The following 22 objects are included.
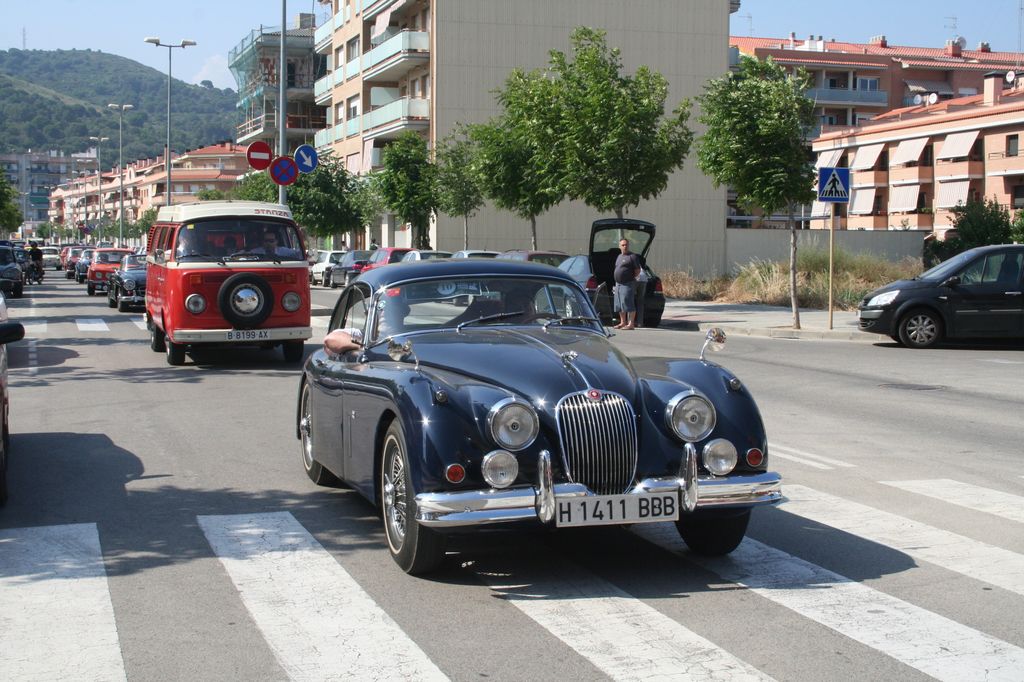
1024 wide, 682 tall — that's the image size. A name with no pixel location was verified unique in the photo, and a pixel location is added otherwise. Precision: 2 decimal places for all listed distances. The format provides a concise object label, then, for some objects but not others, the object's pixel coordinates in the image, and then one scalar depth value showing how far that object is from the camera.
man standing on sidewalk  23.97
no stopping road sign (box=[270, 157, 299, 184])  23.23
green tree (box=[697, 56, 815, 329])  23.33
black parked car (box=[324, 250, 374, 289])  47.41
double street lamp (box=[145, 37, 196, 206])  56.44
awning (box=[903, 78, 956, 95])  89.56
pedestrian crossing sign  21.77
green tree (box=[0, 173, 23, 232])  57.96
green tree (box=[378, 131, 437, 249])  47.50
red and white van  15.98
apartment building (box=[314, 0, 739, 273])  50.00
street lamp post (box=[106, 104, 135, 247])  79.76
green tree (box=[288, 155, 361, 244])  54.50
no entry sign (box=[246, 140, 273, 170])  23.52
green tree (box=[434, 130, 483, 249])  44.22
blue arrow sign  24.50
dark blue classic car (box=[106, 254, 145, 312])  30.25
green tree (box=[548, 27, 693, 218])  30.50
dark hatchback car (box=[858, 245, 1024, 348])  19.66
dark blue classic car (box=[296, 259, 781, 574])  5.50
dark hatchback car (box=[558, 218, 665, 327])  25.42
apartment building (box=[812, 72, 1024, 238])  60.72
